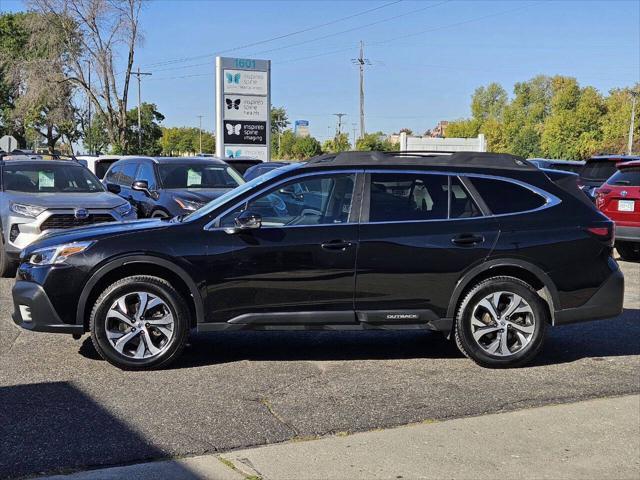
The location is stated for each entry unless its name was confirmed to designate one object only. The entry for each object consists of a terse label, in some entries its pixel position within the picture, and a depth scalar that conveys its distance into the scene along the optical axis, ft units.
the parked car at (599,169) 50.03
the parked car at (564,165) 57.88
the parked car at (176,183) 36.86
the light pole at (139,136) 191.85
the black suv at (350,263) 18.01
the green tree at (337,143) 282.56
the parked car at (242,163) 60.64
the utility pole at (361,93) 182.80
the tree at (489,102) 415.44
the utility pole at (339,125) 307.54
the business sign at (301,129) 312.95
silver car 30.71
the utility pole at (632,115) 201.95
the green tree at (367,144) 183.44
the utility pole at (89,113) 139.53
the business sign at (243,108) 82.84
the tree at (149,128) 226.19
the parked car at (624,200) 37.58
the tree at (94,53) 135.13
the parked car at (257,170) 52.95
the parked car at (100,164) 55.47
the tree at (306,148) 283.14
